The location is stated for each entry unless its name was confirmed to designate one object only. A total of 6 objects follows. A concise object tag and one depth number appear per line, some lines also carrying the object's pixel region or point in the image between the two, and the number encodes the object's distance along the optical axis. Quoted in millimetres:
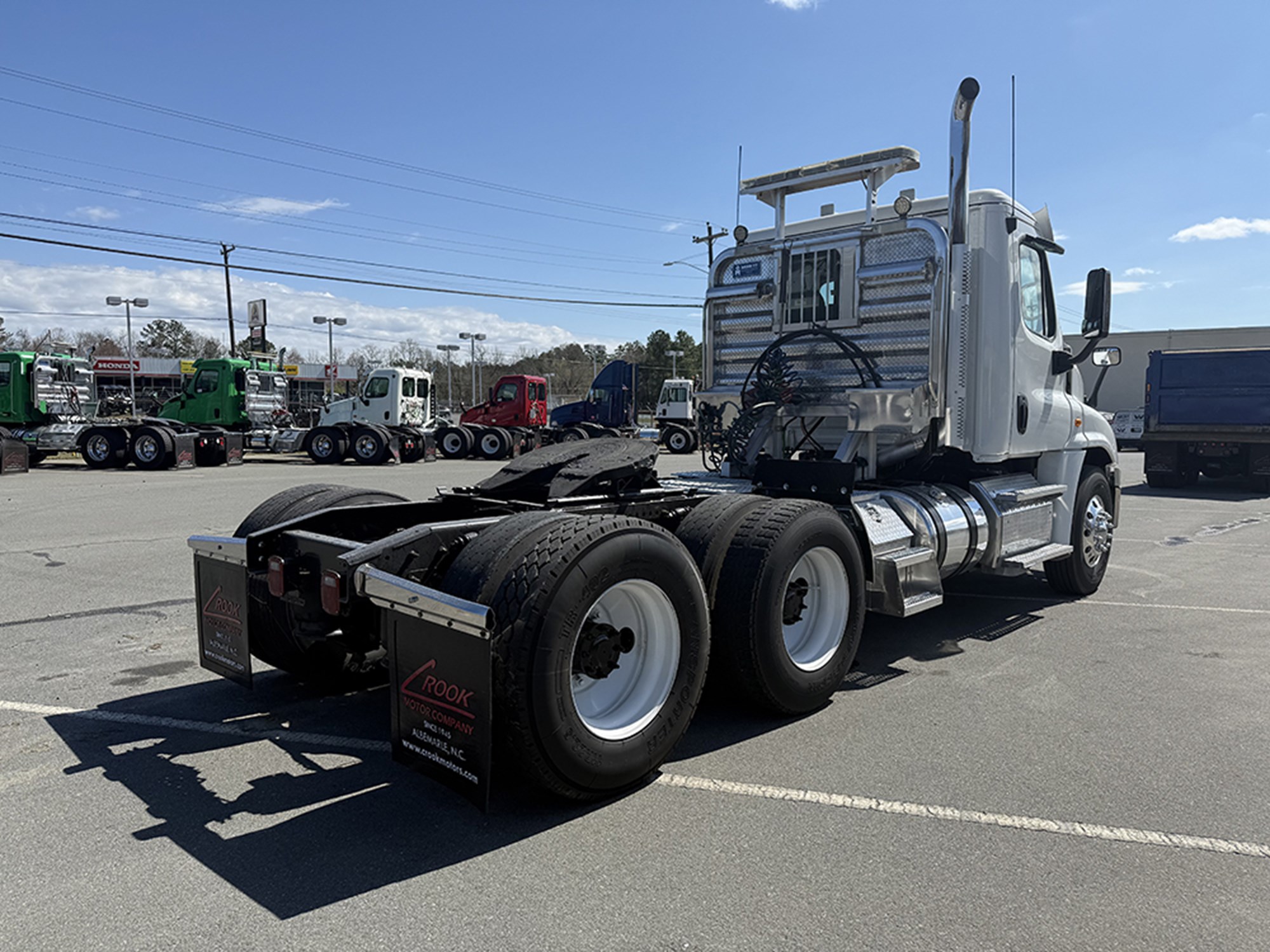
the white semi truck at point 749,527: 3354
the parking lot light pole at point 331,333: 46044
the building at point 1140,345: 52906
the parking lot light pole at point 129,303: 47312
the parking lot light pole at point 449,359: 64875
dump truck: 17625
